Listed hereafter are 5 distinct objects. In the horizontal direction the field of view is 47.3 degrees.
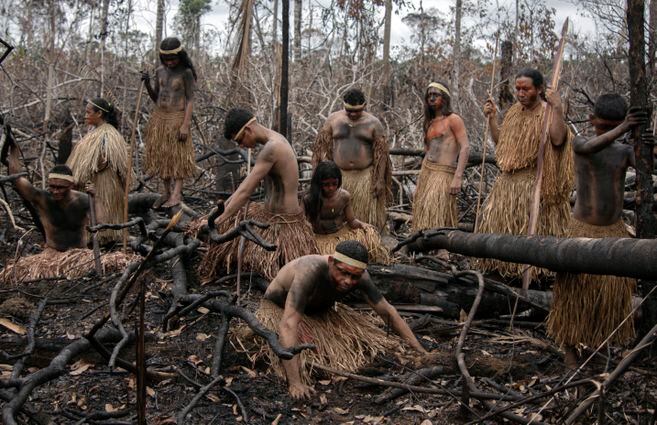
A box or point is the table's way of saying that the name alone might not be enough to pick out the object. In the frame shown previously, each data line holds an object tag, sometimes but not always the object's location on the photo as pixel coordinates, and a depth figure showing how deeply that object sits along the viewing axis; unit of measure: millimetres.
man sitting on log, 6262
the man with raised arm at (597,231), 4453
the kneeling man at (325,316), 4402
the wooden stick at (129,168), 6374
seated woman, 6309
